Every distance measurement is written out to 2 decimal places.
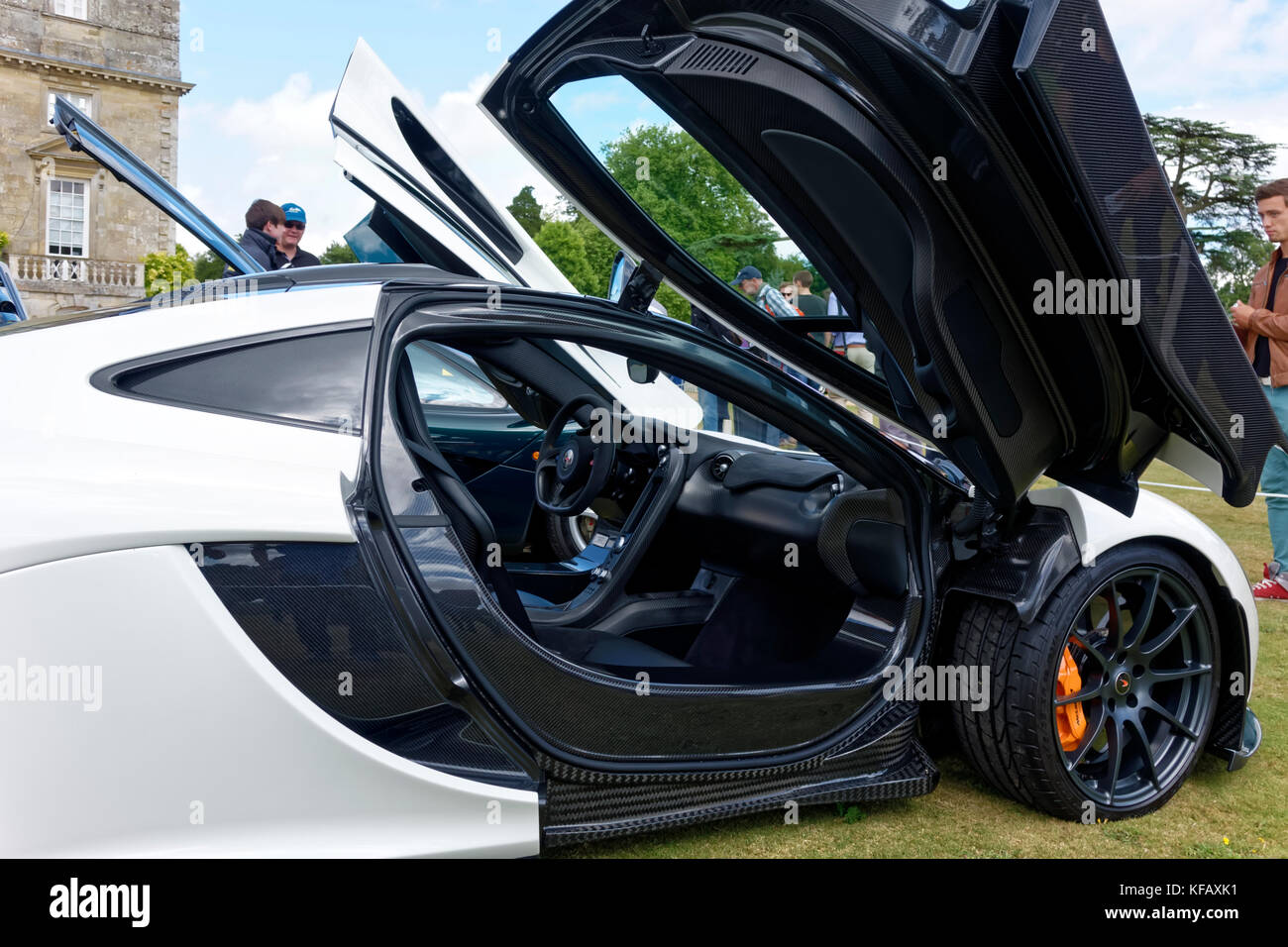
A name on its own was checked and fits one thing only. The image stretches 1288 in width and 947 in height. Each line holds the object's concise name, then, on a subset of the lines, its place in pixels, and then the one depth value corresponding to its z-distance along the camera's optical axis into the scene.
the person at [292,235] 5.80
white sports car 1.62
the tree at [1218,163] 45.94
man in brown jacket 4.84
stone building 32.03
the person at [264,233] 5.50
